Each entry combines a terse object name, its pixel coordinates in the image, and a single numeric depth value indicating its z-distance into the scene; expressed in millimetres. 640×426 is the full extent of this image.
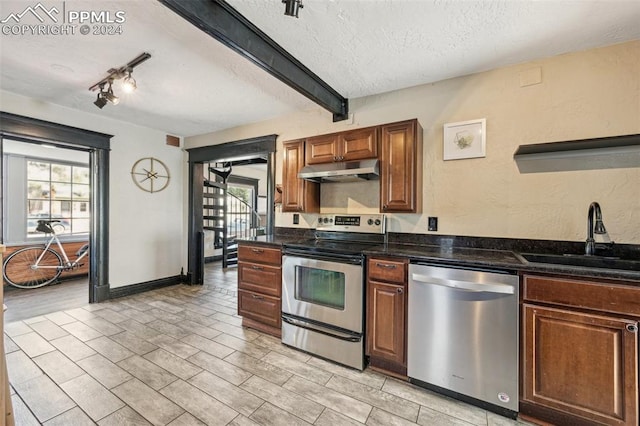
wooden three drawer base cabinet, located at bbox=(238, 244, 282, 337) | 2693
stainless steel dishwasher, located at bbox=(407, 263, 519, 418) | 1671
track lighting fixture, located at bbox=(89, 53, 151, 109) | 2250
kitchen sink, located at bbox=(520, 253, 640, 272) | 1779
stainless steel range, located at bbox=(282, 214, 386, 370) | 2182
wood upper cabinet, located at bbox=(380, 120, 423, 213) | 2424
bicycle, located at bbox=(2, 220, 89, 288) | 4176
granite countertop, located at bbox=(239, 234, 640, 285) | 1463
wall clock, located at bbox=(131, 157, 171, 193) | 4047
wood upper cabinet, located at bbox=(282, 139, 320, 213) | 3024
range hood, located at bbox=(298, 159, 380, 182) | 2488
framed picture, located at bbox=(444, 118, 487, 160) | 2365
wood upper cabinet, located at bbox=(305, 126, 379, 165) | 2594
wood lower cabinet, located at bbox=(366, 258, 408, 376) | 2020
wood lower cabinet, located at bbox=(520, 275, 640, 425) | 1421
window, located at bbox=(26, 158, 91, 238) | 4582
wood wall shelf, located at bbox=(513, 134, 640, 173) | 1908
